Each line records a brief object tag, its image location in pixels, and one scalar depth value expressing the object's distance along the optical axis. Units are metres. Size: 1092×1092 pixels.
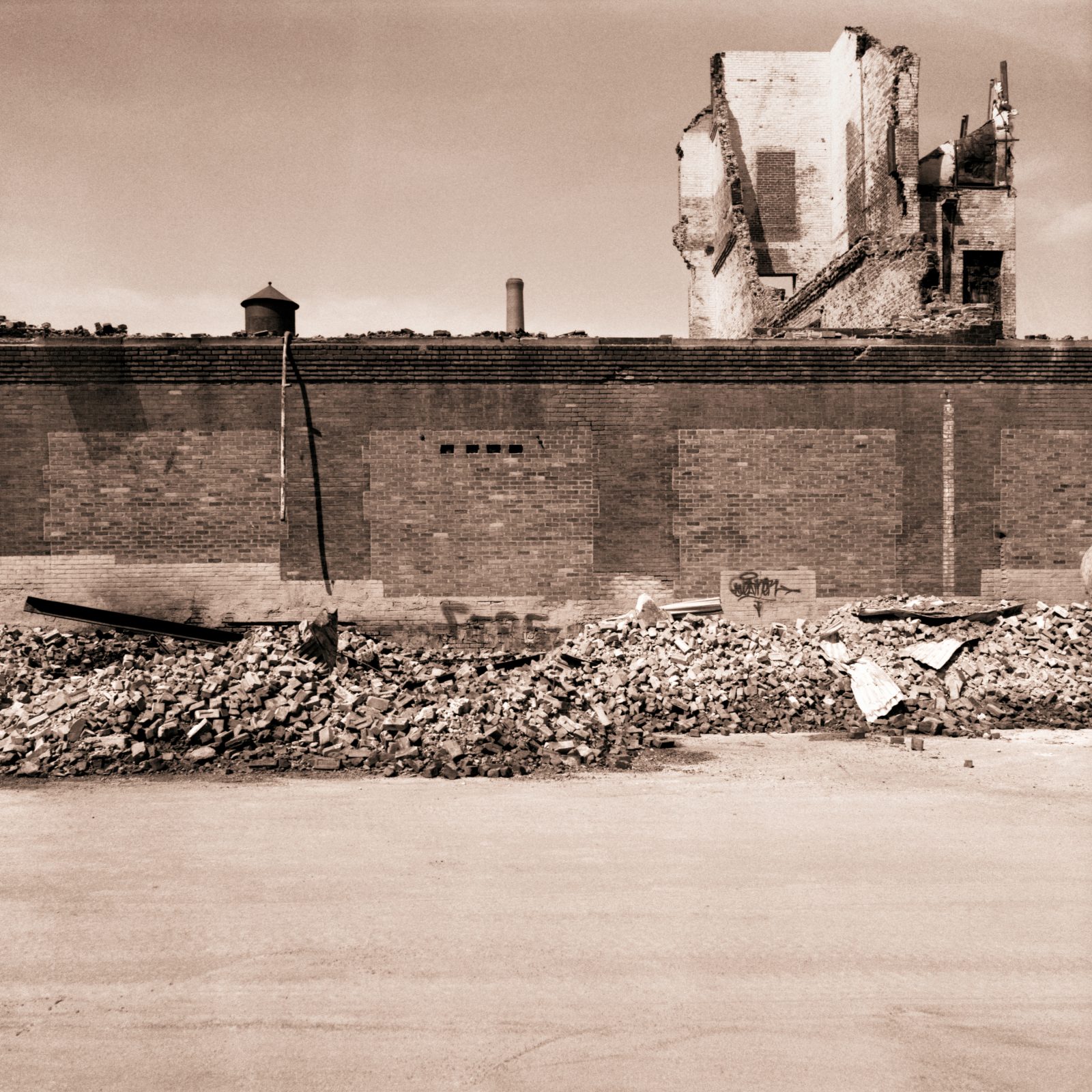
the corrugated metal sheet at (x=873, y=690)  8.56
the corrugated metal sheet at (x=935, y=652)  9.46
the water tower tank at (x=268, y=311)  13.49
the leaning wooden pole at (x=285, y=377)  11.07
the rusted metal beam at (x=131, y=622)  10.27
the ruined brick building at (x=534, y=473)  11.02
